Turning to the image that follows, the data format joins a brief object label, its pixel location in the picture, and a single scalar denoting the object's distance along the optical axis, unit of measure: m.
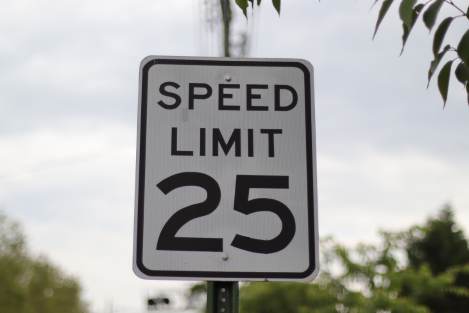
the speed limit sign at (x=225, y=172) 4.30
